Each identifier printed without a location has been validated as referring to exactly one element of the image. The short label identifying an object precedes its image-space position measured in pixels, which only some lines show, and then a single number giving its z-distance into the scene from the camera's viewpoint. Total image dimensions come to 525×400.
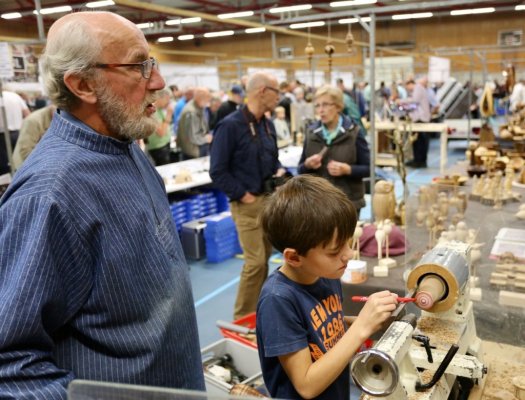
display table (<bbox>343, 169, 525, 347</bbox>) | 2.09
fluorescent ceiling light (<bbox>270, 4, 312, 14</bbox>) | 8.61
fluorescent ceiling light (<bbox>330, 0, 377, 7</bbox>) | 9.98
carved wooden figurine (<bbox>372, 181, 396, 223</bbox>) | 3.69
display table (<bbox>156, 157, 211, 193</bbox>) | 5.62
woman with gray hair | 3.62
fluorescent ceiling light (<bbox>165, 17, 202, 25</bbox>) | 10.95
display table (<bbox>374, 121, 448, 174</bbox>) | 7.70
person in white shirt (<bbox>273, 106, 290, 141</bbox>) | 8.67
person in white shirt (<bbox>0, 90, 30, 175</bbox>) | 5.30
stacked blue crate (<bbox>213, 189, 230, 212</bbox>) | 6.32
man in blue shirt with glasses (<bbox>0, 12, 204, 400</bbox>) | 1.06
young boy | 1.26
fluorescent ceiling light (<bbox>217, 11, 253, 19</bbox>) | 10.73
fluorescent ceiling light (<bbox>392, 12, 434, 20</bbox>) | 16.17
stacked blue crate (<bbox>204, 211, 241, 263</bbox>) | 5.30
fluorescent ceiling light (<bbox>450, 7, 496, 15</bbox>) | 14.63
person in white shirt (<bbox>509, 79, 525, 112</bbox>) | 8.77
